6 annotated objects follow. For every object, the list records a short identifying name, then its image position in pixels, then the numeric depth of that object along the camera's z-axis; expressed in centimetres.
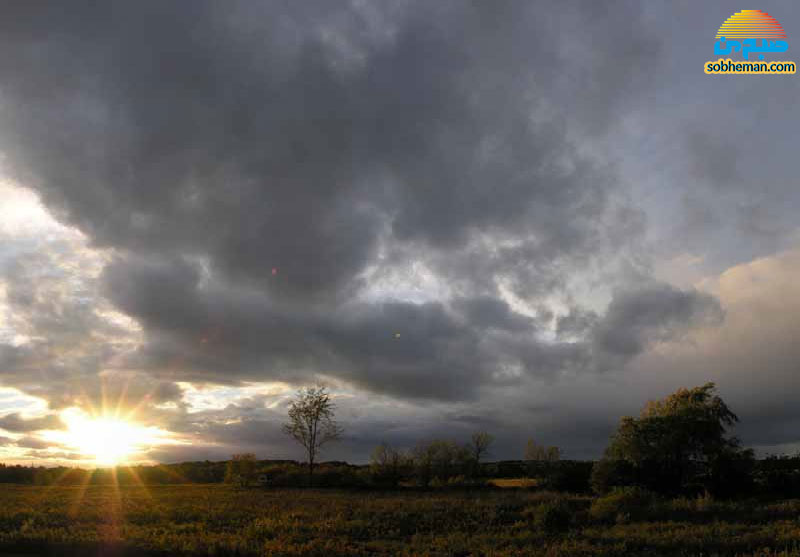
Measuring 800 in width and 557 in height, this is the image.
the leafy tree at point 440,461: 7025
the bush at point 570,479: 5341
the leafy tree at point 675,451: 4612
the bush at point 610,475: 4688
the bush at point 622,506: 2998
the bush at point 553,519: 2731
